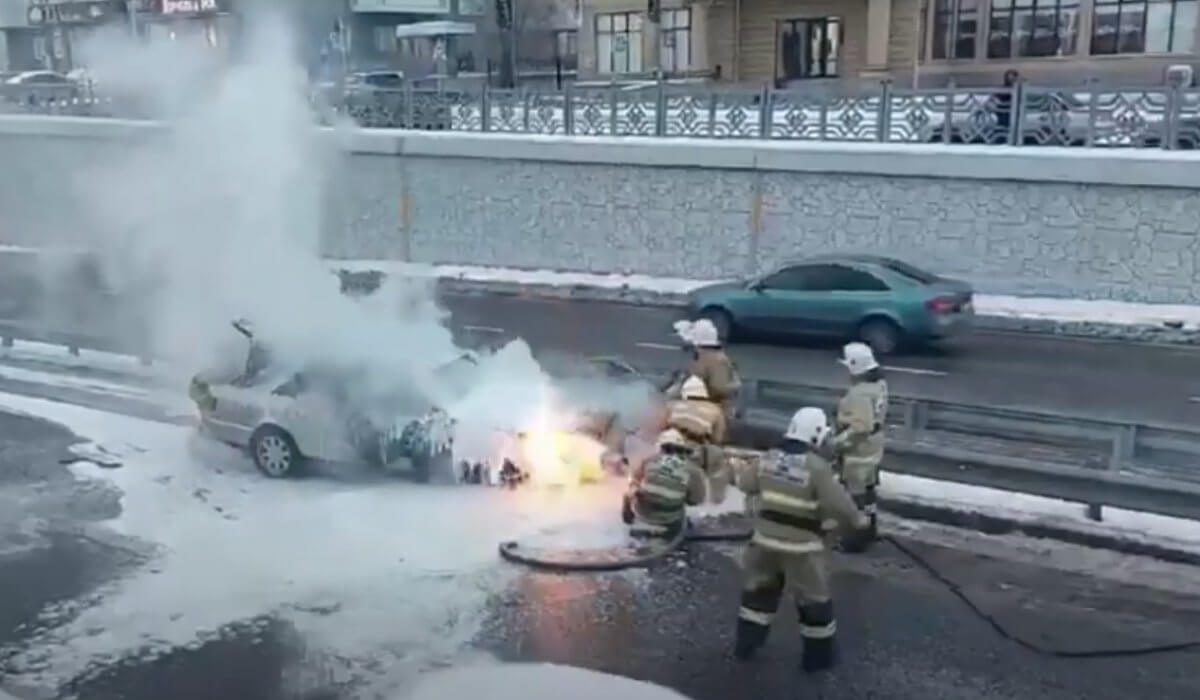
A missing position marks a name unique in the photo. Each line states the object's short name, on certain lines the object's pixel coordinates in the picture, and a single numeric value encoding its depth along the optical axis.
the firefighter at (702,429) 9.49
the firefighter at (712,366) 11.02
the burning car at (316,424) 11.20
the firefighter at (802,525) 7.17
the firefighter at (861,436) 9.23
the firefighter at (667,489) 9.34
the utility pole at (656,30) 35.00
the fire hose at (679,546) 7.88
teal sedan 17.31
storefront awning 46.69
